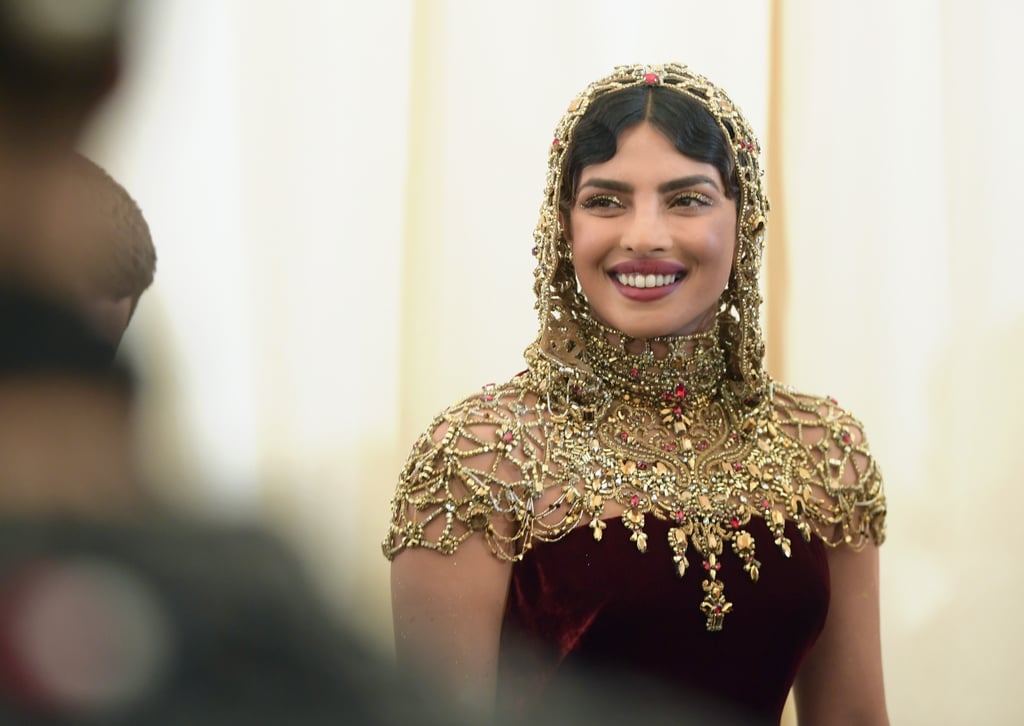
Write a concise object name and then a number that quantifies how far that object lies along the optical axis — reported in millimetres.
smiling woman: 2842
